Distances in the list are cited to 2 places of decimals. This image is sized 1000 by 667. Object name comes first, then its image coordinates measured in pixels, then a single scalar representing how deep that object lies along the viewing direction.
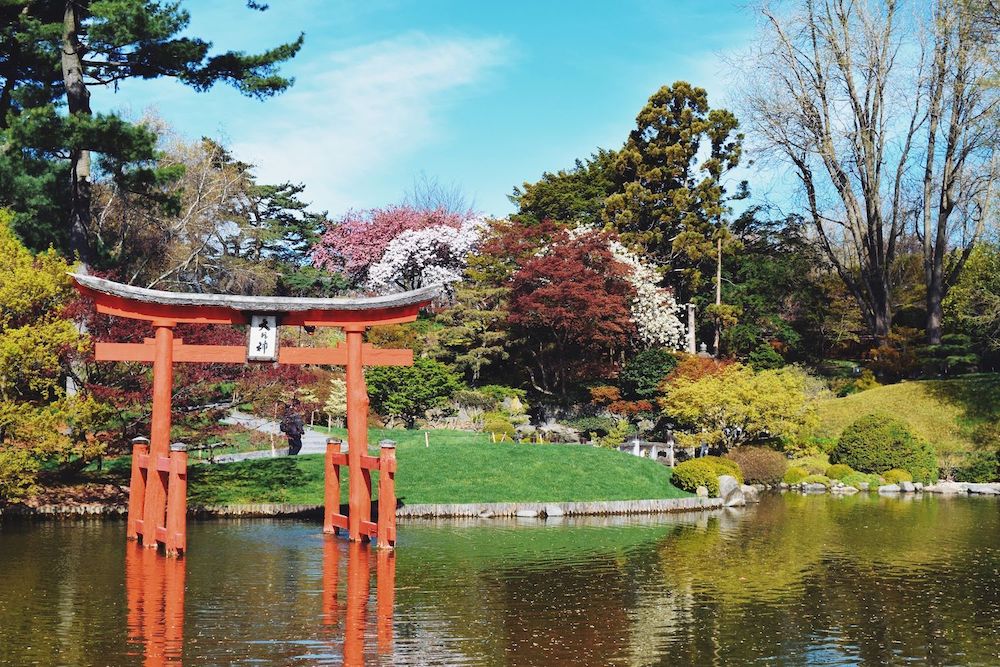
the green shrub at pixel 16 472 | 17.56
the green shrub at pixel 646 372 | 34.97
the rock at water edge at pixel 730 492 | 24.05
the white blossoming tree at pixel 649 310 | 38.28
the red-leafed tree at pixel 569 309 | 35.59
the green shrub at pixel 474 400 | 35.47
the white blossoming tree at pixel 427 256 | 48.31
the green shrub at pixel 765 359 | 41.62
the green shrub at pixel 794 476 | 29.44
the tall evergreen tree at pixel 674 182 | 42.12
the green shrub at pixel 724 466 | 25.05
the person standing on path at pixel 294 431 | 26.25
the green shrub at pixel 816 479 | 29.30
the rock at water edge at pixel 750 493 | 25.81
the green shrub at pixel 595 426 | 33.38
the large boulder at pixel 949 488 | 29.47
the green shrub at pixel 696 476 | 24.22
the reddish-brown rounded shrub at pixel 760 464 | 28.58
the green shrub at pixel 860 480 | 29.60
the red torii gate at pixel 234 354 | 15.51
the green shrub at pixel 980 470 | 30.34
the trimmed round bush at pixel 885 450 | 30.58
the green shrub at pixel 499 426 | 31.79
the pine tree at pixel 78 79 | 20.19
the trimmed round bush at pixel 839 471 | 29.95
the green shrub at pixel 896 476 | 29.80
